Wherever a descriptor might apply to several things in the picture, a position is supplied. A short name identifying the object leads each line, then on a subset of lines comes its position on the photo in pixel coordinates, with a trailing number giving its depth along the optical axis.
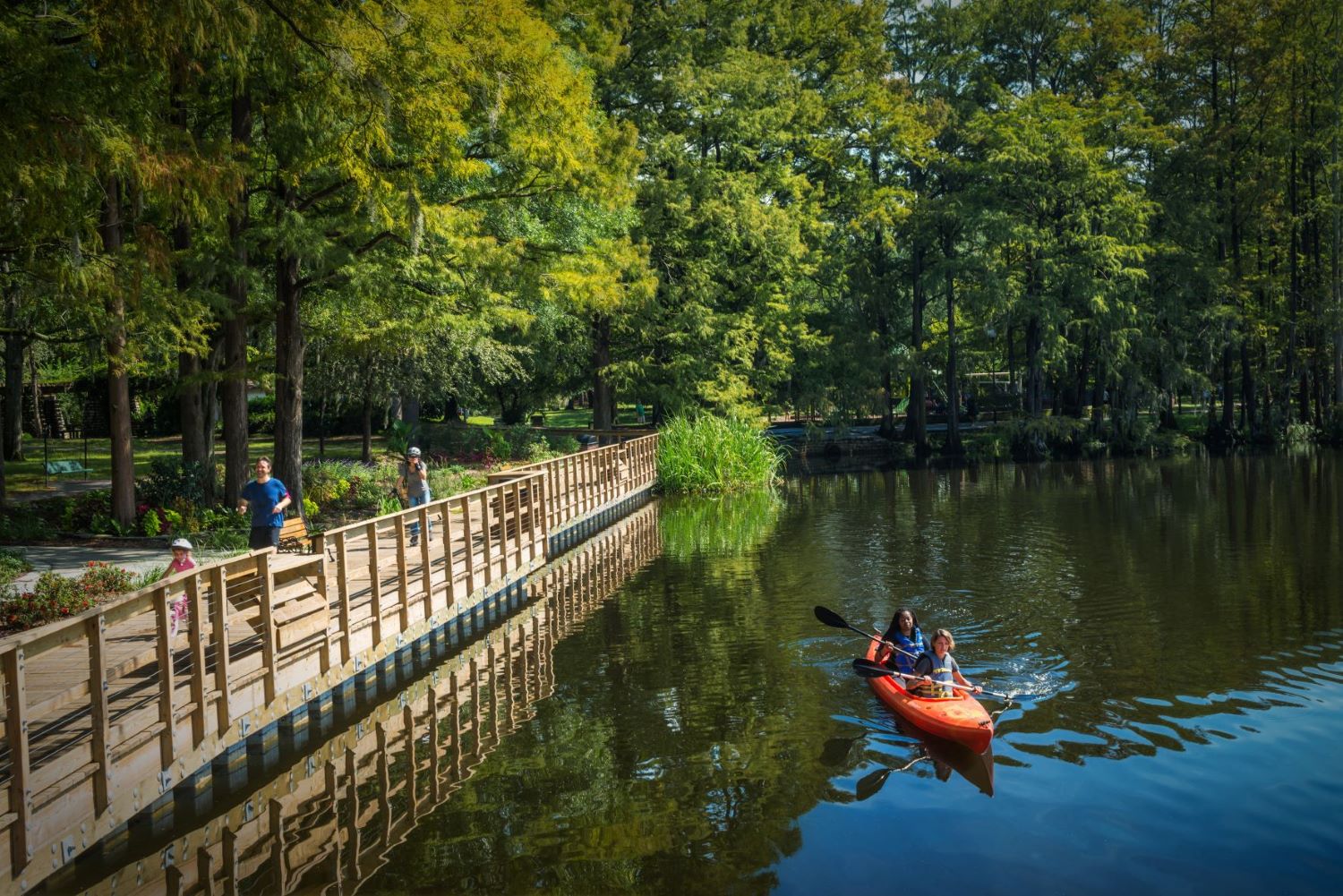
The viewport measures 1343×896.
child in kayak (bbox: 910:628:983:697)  13.00
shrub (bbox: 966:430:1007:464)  50.19
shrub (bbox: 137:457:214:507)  23.58
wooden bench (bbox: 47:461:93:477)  32.62
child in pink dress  12.71
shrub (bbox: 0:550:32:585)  16.17
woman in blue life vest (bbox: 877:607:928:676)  13.81
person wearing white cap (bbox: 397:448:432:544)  21.52
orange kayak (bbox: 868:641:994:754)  11.72
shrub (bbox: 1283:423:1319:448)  51.91
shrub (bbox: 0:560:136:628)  13.91
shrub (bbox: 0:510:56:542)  21.34
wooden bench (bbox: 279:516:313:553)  17.11
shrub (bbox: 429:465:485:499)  28.62
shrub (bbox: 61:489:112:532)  22.55
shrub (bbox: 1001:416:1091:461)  49.66
